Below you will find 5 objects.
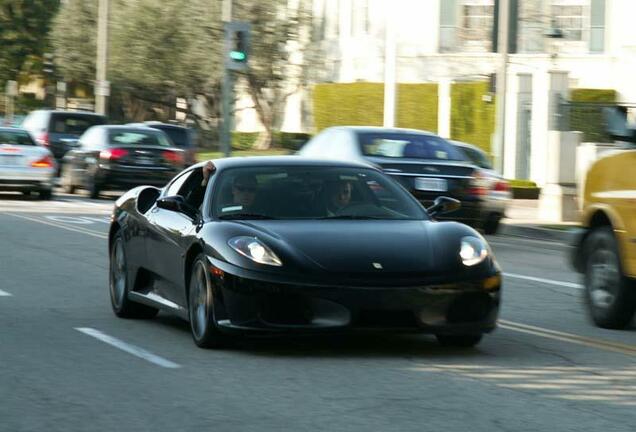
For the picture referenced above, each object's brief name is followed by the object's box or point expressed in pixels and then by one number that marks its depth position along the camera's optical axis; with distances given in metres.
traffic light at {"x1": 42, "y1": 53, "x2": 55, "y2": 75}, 72.06
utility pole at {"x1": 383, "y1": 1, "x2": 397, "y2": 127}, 43.47
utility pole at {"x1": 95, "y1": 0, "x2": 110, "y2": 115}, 55.84
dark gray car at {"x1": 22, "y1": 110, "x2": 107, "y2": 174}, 41.03
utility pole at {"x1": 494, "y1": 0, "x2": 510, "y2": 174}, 33.65
